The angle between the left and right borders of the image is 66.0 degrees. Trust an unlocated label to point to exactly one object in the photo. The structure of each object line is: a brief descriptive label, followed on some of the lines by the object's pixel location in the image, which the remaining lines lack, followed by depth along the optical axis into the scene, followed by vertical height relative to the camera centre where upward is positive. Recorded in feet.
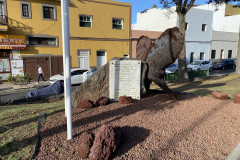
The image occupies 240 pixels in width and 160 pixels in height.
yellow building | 51.21 +7.57
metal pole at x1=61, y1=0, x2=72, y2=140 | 12.52 -0.10
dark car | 83.25 -2.19
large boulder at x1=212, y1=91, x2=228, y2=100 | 24.22 -4.80
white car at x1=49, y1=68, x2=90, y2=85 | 47.19 -4.95
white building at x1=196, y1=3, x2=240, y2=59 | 98.38 +14.35
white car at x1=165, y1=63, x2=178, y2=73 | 59.36 -3.35
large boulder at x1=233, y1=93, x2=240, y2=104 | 22.55 -4.81
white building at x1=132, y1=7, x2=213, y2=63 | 84.17 +15.44
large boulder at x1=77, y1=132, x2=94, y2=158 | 11.25 -5.38
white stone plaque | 22.24 -2.41
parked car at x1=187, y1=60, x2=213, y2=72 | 70.15 -2.36
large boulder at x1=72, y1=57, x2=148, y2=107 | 21.63 -3.36
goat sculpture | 21.97 +0.56
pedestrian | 50.44 -4.01
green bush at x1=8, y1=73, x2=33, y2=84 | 44.46 -5.36
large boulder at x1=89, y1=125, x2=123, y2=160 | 10.94 -5.26
